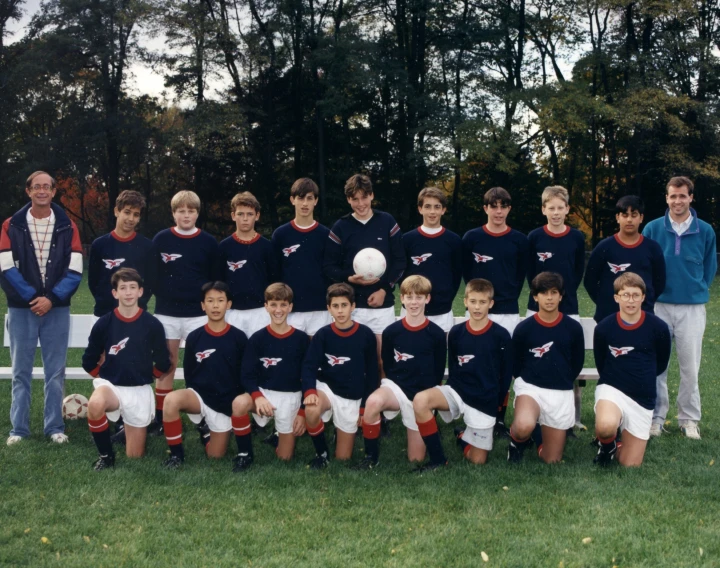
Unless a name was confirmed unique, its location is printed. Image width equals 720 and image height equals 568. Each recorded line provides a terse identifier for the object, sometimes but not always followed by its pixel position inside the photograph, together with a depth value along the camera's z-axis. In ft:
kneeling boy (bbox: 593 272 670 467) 16.33
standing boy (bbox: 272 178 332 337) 18.90
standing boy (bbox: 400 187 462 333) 18.81
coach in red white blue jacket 18.06
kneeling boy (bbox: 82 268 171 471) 17.04
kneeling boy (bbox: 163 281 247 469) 16.90
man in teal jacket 18.89
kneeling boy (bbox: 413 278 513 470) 16.52
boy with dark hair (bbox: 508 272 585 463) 16.55
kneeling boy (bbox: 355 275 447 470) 16.62
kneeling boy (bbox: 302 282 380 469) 16.85
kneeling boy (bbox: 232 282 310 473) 16.70
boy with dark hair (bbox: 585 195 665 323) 18.13
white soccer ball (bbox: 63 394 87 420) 20.56
